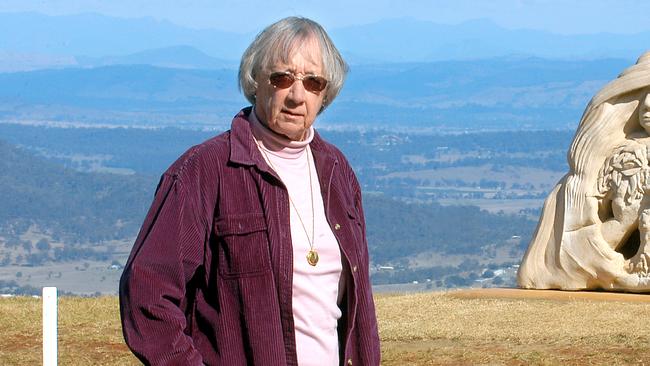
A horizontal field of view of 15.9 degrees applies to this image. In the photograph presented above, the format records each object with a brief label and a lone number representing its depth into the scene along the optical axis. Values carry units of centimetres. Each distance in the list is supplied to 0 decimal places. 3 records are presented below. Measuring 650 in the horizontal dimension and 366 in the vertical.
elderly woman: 673
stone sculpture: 2073
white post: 904
